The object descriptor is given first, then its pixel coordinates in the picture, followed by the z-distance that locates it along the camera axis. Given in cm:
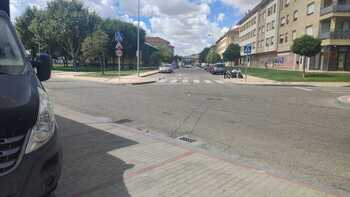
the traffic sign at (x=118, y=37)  2188
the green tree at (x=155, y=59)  8146
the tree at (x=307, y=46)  2664
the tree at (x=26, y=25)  5016
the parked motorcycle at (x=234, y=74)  3160
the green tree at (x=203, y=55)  16262
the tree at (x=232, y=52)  6256
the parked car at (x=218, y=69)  4041
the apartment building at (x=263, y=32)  5294
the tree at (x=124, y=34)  5352
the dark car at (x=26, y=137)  203
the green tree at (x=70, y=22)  4050
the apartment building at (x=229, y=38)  9894
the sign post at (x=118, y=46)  2190
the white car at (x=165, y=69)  4512
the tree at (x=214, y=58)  9275
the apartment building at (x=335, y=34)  3247
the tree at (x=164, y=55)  9297
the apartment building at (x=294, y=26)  3697
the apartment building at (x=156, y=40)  17125
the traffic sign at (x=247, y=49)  2384
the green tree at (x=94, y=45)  3031
